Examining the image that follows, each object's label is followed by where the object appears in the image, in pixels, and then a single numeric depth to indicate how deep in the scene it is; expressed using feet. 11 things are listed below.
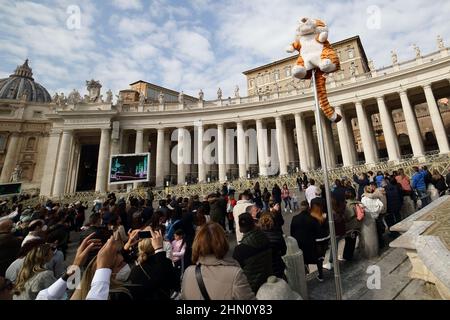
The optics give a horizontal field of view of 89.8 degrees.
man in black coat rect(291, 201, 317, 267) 14.93
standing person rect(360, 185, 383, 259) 17.76
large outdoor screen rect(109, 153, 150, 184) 79.11
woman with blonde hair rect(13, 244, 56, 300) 9.34
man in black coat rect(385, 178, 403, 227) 22.65
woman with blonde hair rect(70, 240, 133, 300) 7.72
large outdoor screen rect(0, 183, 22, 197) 84.33
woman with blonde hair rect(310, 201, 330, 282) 15.15
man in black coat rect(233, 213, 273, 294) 10.34
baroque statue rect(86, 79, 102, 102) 118.62
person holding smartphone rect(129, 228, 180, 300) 8.63
